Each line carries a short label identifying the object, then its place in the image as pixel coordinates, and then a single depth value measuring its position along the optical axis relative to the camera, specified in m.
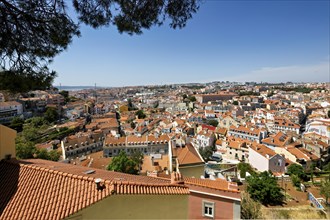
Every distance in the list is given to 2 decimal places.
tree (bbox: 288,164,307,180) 23.41
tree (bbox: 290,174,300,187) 21.47
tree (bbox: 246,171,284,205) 17.14
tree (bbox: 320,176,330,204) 17.50
